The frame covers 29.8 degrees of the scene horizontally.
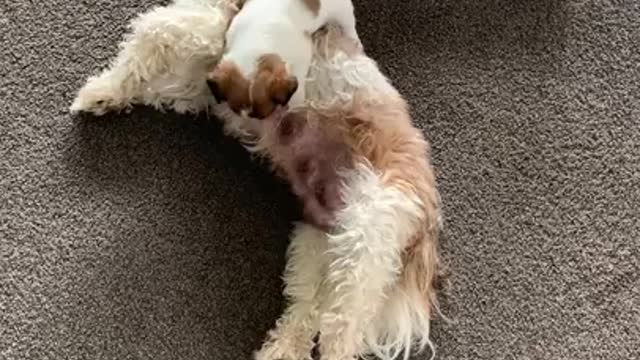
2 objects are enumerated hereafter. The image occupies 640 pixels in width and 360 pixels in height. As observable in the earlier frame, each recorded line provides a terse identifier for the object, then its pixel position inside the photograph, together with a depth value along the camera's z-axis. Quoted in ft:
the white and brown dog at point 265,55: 6.73
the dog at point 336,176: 6.95
